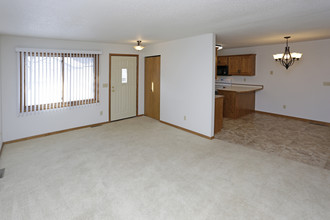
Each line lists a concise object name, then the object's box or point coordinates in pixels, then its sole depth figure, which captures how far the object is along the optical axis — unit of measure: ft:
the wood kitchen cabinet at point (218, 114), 16.37
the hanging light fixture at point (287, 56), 17.43
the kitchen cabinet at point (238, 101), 21.36
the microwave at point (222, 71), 25.53
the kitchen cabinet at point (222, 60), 25.33
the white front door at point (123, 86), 19.76
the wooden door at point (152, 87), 20.33
